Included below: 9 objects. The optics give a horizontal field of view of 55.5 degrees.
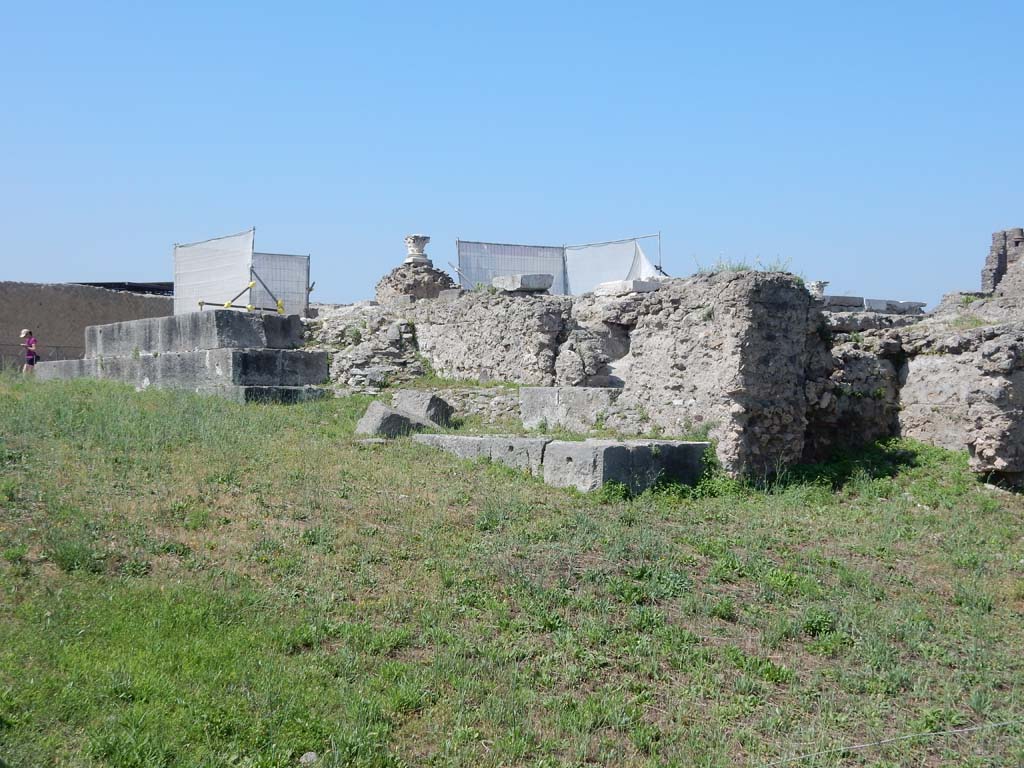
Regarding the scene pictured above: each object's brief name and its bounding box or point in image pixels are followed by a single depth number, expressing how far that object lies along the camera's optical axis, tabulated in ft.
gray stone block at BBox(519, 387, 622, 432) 36.65
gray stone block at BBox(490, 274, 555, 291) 50.62
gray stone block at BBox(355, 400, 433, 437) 36.17
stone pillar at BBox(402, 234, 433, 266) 64.44
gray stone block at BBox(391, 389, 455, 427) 40.27
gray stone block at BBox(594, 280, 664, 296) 46.34
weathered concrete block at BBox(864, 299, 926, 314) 54.65
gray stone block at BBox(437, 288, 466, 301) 56.08
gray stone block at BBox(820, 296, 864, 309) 48.65
